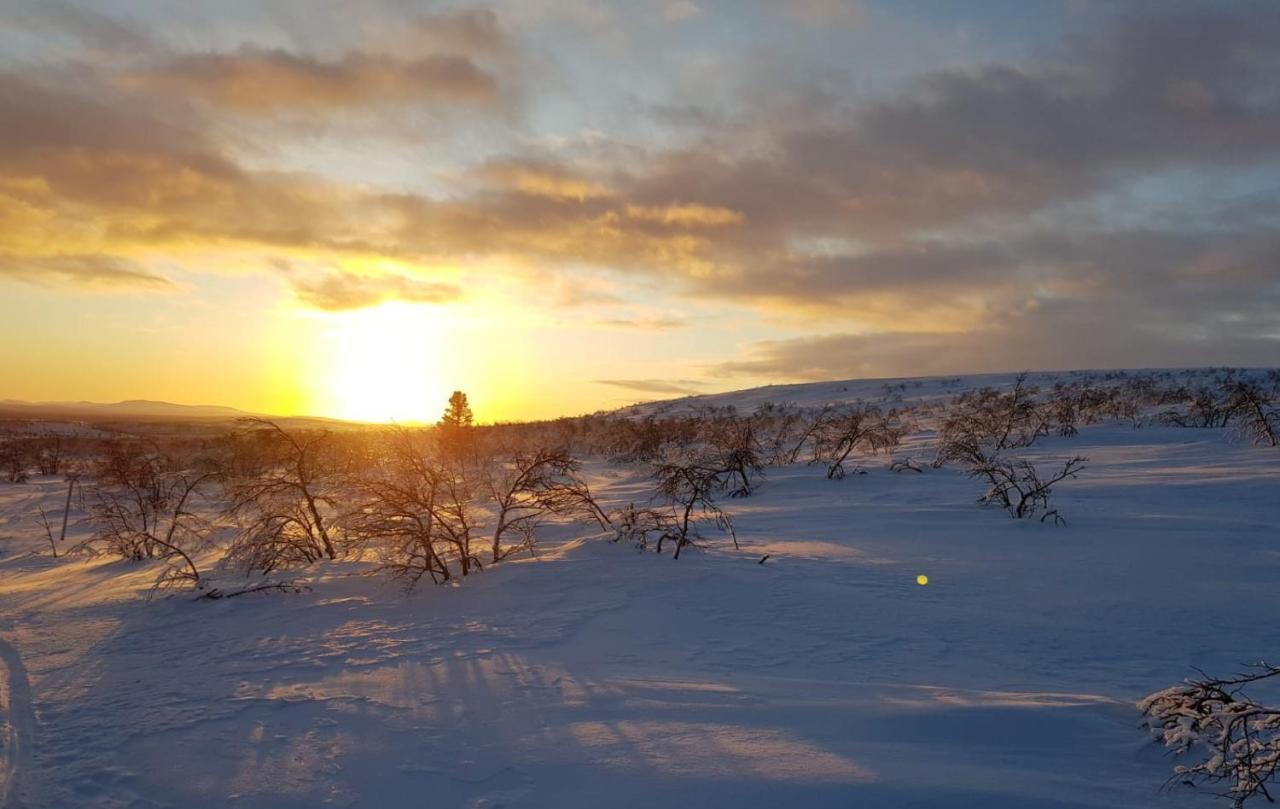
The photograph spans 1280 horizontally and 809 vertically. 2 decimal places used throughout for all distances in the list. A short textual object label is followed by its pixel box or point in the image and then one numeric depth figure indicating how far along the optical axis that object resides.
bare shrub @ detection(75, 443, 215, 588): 8.67
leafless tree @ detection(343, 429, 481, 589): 6.95
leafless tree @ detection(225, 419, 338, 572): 7.54
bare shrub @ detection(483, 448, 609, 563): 7.83
